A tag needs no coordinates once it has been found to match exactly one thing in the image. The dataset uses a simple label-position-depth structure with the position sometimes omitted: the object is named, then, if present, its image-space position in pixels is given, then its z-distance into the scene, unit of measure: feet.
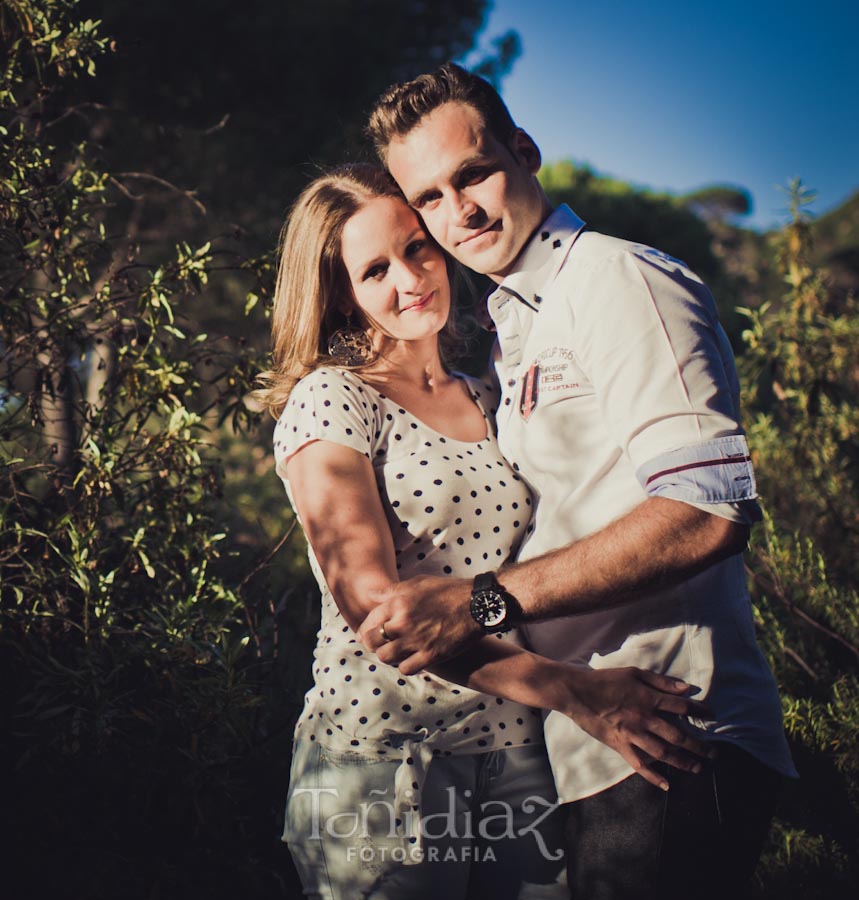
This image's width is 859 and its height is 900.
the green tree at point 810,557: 10.03
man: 5.87
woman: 6.72
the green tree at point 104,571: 8.69
